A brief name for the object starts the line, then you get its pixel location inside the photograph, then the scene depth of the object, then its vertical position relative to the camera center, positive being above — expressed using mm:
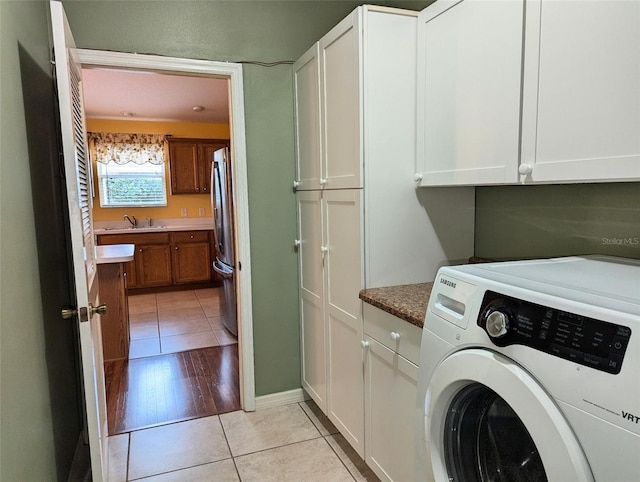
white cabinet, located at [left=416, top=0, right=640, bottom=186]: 1139 +313
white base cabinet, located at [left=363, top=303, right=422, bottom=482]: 1573 -782
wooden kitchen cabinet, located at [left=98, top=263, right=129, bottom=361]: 3455 -926
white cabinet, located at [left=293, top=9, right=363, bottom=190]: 1854 +411
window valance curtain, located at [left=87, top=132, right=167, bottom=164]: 5957 +700
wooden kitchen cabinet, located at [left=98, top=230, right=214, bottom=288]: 5754 -824
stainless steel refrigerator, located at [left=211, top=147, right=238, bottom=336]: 3746 -336
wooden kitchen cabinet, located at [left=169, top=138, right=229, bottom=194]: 6234 +481
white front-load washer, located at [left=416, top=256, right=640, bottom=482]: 750 -373
